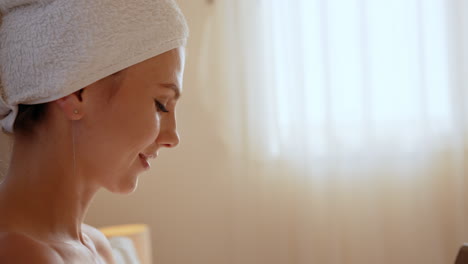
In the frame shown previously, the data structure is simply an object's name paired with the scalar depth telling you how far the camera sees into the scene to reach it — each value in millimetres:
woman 827
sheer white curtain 2570
